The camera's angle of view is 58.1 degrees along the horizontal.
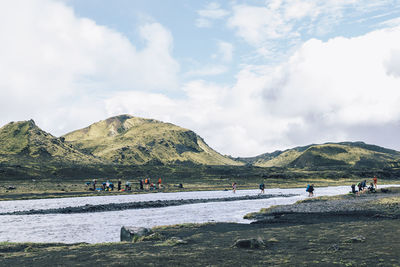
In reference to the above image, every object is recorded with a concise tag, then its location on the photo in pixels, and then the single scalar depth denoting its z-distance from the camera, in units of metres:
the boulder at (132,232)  24.89
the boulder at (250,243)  19.77
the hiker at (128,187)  87.18
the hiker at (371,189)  61.01
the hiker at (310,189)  63.75
